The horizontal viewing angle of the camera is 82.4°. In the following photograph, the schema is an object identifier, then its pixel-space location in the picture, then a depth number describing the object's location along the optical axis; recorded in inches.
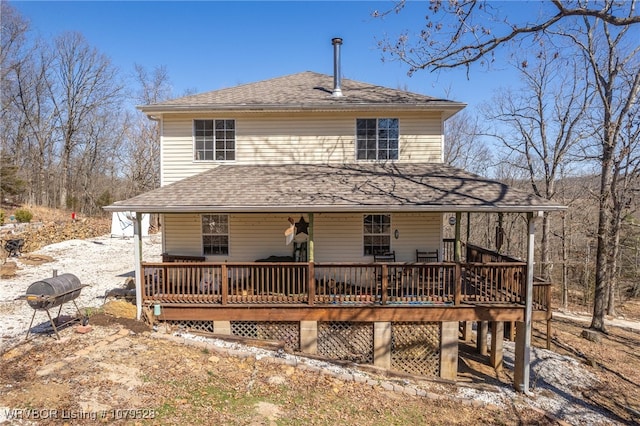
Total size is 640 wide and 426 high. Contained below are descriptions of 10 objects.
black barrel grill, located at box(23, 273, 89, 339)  287.1
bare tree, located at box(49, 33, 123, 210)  1227.2
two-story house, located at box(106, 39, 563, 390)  348.8
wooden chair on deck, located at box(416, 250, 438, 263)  442.0
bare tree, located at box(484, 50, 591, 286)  784.9
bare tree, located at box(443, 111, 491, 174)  1175.6
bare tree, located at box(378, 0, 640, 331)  525.0
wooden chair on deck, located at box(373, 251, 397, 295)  436.8
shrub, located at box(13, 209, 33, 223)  823.7
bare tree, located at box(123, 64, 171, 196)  1192.8
